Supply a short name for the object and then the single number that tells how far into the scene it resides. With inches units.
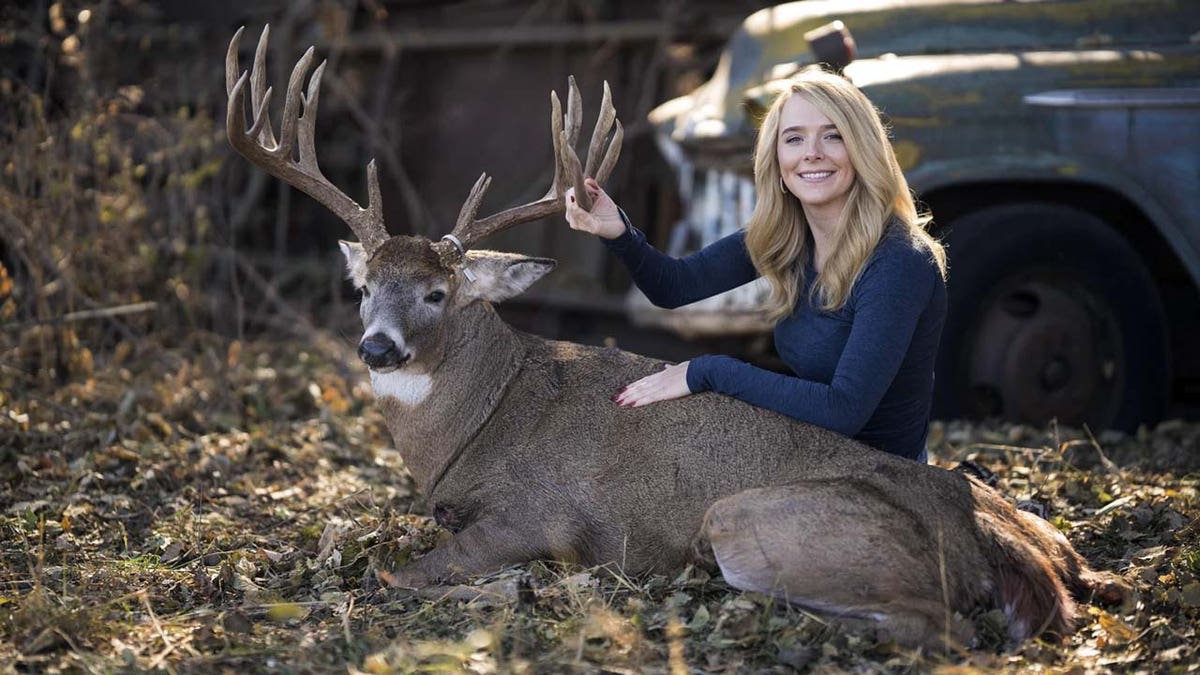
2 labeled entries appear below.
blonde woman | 184.1
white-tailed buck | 171.5
